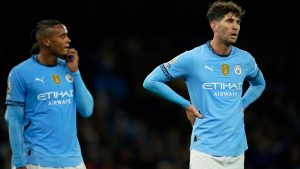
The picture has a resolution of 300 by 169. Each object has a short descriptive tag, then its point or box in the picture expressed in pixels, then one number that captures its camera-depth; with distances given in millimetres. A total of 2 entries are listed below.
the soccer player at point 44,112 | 13648
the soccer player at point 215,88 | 13445
